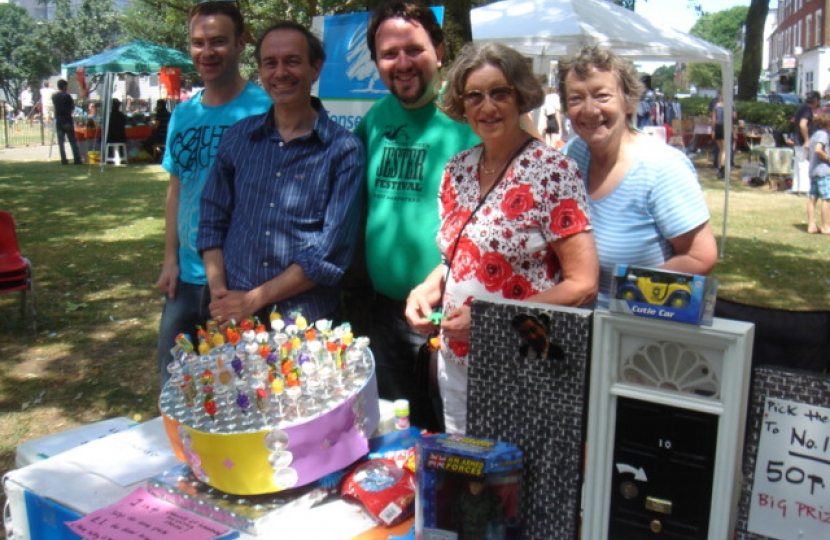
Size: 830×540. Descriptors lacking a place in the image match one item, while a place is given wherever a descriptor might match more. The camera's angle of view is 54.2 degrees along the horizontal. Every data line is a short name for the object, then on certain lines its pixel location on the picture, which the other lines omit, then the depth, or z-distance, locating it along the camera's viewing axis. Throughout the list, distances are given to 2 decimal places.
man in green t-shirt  2.44
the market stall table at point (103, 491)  1.72
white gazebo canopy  7.93
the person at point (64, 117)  17.23
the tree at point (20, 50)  60.72
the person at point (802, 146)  13.55
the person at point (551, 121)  13.69
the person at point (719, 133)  16.44
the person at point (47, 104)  32.06
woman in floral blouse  1.85
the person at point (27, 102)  41.50
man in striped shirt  2.35
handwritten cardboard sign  1.34
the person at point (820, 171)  9.63
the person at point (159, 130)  18.70
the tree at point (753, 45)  19.33
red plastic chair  5.82
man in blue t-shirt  2.76
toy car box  1.28
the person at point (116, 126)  17.42
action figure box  1.43
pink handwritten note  1.67
